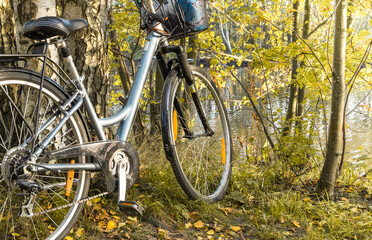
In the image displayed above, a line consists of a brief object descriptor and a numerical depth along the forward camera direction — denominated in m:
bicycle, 1.72
